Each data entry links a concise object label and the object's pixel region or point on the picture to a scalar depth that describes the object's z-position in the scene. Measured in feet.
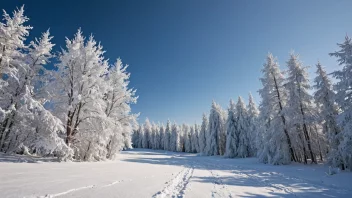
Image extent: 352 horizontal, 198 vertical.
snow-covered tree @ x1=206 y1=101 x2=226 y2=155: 181.06
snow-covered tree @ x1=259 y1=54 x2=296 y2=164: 84.38
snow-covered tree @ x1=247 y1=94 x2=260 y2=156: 149.65
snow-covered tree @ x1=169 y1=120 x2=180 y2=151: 295.89
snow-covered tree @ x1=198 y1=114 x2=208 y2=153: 214.48
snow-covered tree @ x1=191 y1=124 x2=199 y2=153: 285.60
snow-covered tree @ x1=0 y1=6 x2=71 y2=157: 50.08
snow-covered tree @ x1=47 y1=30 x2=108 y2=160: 61.46
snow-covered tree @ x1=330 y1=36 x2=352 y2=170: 55.23
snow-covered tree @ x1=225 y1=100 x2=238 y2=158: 147.74
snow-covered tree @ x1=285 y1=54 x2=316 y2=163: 80.12
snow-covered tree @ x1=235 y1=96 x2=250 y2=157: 148.15
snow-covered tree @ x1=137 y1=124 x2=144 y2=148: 369.34
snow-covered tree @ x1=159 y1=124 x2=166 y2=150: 328.08
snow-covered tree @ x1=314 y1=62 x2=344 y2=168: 68.03
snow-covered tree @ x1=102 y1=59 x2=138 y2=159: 85.40
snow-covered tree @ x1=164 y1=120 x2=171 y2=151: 307.99
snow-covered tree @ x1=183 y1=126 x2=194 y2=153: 298.04
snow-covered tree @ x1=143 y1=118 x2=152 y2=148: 362.78
